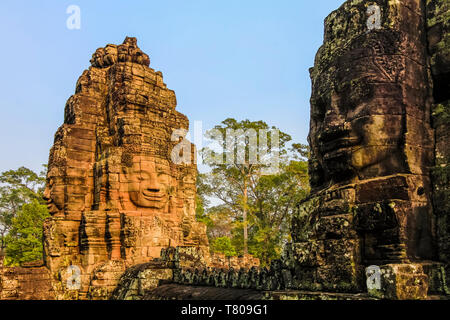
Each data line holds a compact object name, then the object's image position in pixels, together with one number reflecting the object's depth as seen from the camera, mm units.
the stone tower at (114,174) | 12164
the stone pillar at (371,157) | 4438
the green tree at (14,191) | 34669
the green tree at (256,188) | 25547
